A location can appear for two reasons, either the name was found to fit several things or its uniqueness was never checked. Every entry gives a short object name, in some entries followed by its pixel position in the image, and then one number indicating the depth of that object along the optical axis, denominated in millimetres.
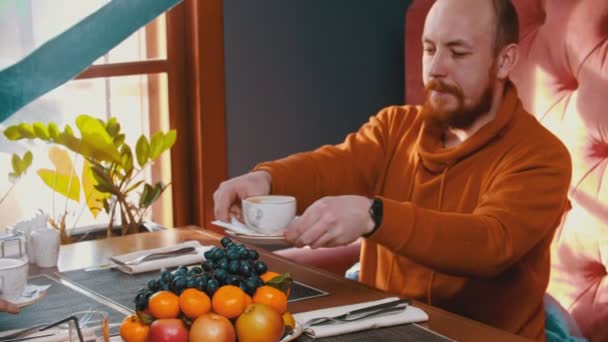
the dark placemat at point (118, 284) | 2675
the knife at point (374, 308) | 2502
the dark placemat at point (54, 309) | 2565
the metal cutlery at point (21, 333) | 2405
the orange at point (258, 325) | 2243
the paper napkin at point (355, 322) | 2447
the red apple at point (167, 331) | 2232
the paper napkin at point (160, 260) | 2847
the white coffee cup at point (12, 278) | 2523
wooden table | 2485
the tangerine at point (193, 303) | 2248
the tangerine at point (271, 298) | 2303
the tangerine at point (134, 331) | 2265
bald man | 2736
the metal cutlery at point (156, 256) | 2865
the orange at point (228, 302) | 2254
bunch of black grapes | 2287
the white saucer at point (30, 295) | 2546
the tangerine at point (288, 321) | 2348
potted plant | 3629
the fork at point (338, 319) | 2469
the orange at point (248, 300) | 2281
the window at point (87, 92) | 3654
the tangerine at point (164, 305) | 2249
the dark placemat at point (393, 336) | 2427
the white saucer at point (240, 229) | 2651
